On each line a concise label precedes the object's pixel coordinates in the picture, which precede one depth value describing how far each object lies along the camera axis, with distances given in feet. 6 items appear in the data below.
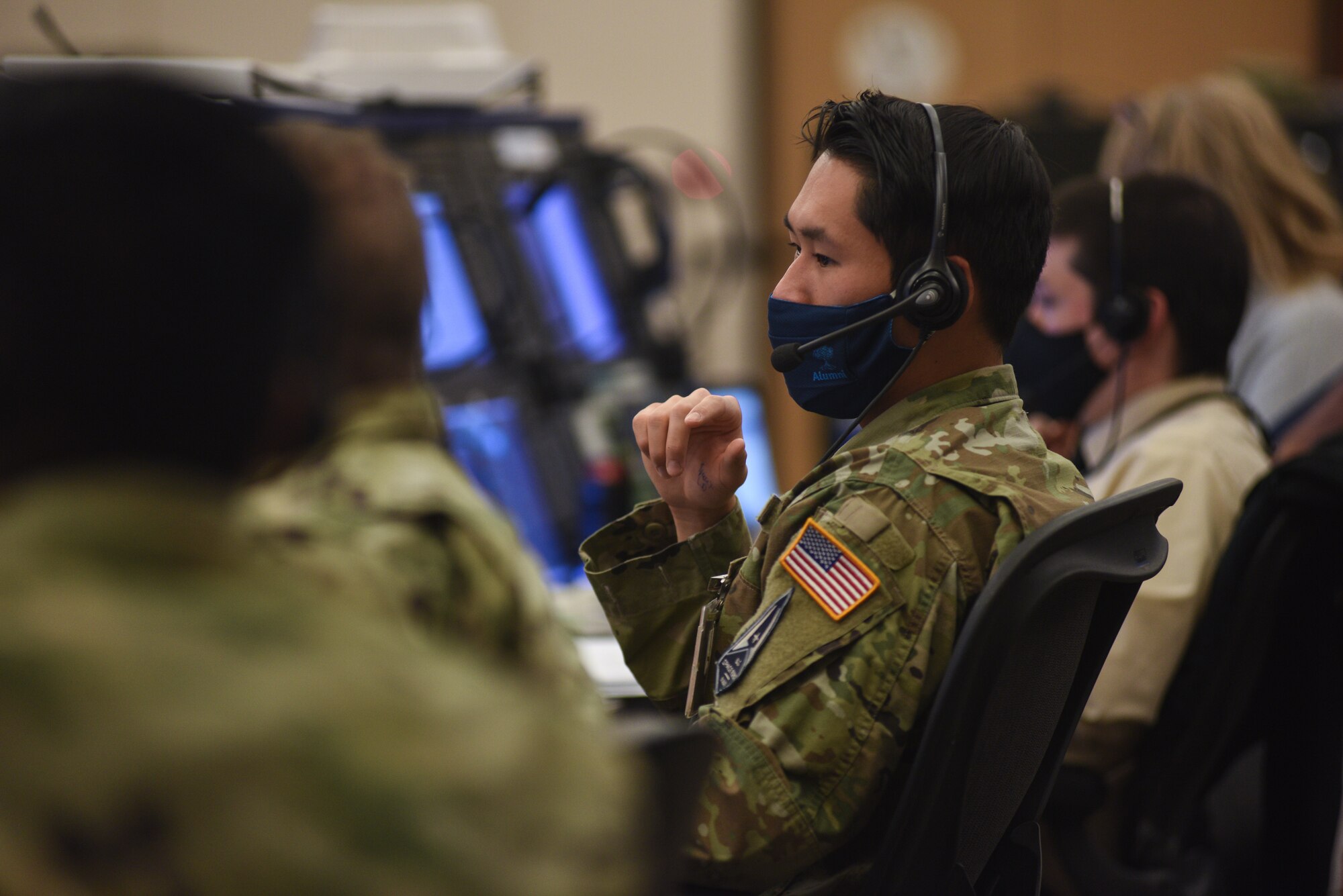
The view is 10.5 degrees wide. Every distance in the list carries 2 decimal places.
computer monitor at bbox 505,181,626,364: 29.33
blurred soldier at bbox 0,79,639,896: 16.28
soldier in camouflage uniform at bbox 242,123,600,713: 18.74
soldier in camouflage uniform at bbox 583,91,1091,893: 19.56
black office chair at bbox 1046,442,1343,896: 21.31
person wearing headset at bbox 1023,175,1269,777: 21.53
